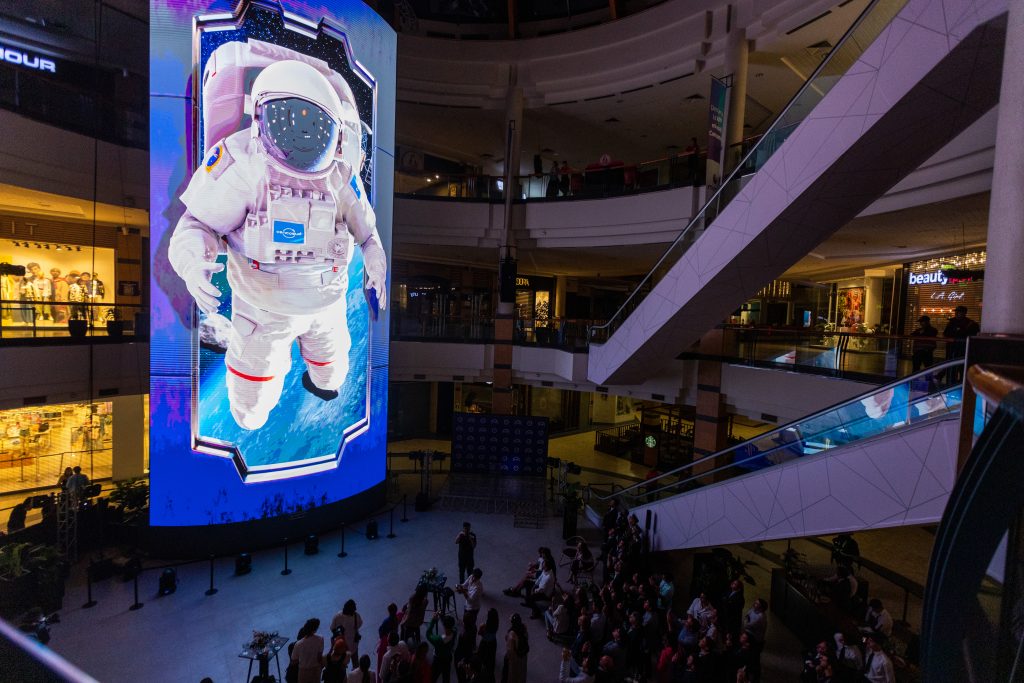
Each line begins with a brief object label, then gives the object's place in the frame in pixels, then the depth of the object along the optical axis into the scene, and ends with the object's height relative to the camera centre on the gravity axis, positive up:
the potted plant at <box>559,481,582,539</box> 11.11 -4.41
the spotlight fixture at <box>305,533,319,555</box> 9.97 -4.75
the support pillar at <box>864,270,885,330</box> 18.94 +1.08
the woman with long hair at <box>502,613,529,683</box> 6.11 -4.14
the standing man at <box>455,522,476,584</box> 8.95 -4.18
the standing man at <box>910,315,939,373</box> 7.04 -0.33
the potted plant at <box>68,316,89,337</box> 9.38 -0.57
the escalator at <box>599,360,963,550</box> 5.09 -1.78
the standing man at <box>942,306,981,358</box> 7.77 +0.08
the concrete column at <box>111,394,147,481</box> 13.59 -3.81
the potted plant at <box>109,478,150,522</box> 9.91 -4.01
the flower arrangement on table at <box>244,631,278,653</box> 5.86 -3.98
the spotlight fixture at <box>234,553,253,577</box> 9.07 -4.72
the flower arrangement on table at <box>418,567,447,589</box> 7.65 -4.12
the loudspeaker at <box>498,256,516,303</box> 14.46 +1.01
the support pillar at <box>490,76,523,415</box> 14.42 +1.24
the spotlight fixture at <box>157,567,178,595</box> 8.30 -4.66
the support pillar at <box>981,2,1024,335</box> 3.30 +0.86
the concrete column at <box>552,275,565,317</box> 23.02 +0.79
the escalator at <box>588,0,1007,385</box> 4.82 +2.17
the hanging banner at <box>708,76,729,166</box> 10.16 +4.18
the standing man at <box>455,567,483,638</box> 7.33 -4.13
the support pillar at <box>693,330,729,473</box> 12.27 -2.04
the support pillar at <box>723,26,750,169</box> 11.16 +5.69
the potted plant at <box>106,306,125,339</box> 9.91 -0.59
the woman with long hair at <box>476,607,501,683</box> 5.85 -4.04
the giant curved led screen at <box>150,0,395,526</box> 8.60 +1.02
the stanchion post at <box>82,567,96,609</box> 7.88 -4.72
